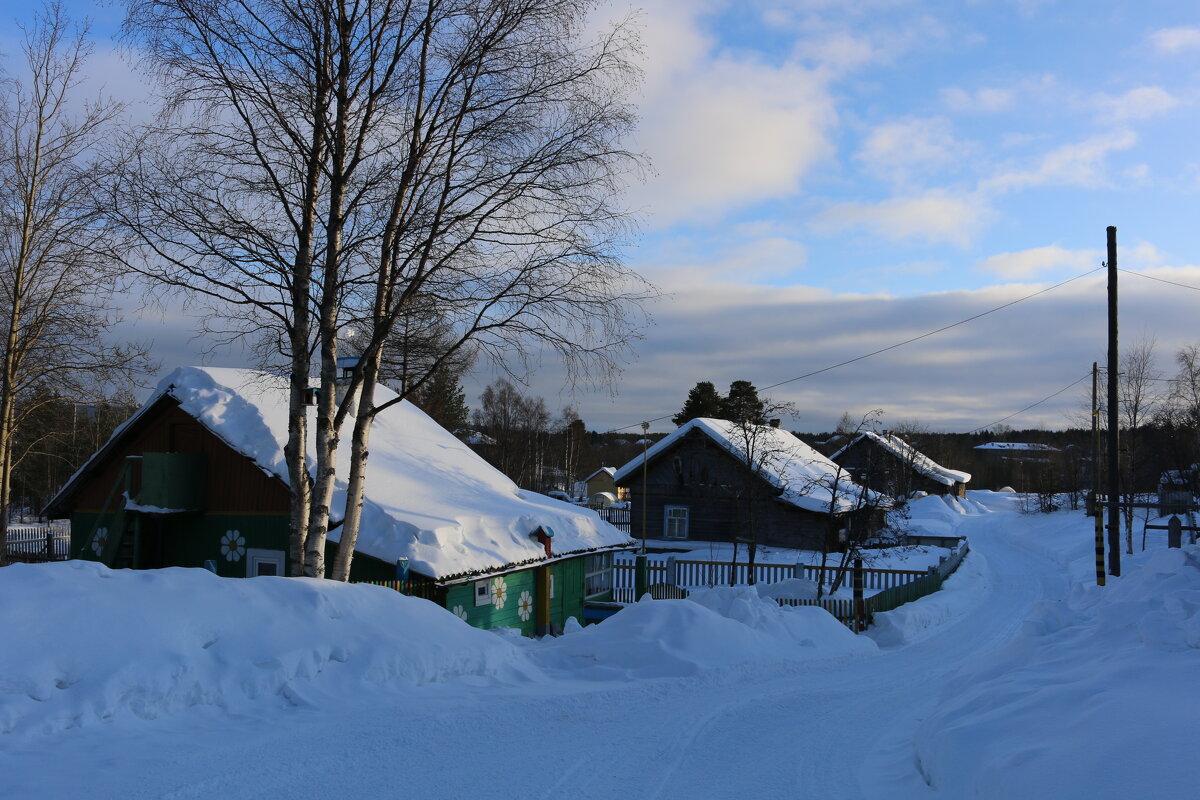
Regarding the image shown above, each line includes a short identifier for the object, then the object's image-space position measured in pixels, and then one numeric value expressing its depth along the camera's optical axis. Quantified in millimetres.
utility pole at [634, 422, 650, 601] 21531
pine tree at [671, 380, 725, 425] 56844
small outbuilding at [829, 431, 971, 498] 23359
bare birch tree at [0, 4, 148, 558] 16234
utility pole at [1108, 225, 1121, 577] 19438
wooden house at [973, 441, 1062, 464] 99812
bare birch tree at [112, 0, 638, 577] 10797
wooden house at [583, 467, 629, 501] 86300
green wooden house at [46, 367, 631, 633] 14789
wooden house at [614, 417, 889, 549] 29891
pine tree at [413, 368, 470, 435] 50562
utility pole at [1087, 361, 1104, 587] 33406
